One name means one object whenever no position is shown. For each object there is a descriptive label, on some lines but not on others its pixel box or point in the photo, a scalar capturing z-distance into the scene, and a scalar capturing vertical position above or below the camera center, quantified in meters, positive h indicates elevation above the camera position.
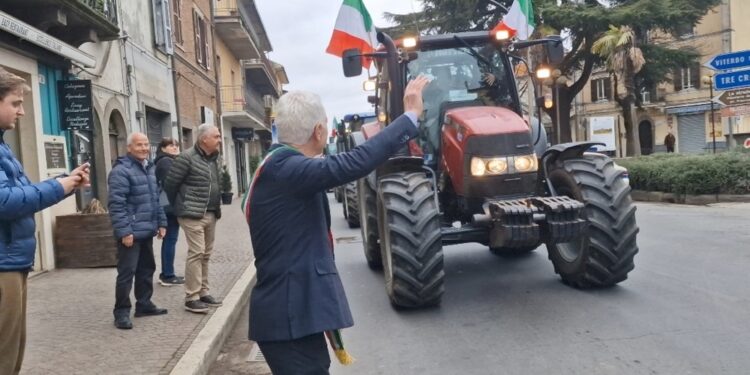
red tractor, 5.30 -0.28
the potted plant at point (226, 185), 20.29 -0.58
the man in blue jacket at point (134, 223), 5.32 -0.44
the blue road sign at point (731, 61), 13.45 +1.69
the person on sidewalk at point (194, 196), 5.75 -0.25
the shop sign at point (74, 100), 9.30 +1.15
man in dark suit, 2.32 -0.27
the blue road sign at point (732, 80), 13.52 +1.27
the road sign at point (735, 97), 13.93 +0.91
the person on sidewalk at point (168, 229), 7.21 -0.68
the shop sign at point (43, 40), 7.23 +1.79
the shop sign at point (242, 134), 29.80 +1.58
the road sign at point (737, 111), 14.01 +0.60
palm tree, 22.78 +3.15
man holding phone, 2.81 -0.18
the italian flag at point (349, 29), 7.54 +1.60
